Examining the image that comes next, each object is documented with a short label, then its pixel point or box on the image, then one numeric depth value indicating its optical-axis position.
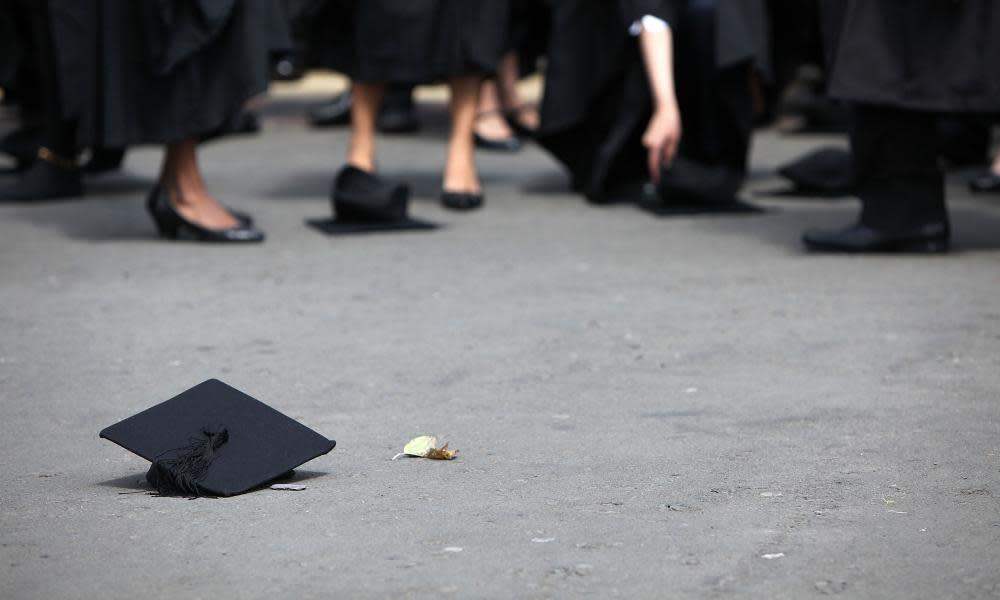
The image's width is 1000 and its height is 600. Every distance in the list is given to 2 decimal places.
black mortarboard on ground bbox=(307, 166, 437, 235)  9.89
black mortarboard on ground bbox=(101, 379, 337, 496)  4.57
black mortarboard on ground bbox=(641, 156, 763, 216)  10.59
